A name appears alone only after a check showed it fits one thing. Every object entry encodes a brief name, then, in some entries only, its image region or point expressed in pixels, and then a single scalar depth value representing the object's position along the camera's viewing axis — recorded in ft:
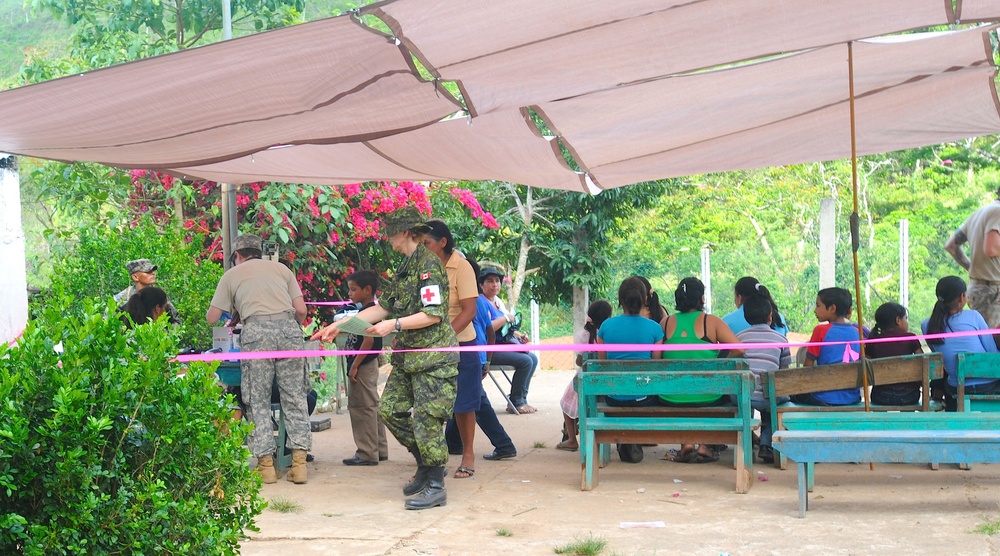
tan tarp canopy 15.90
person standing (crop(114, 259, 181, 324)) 24.22
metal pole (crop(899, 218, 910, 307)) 40.19
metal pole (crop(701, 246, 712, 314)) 45.29
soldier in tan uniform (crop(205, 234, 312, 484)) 21.52
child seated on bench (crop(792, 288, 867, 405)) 22.15
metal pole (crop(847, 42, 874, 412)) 19.90
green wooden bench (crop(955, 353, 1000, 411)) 20.72
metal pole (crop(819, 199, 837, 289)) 40.55
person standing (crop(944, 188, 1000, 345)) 23.54
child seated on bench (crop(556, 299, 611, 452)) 25.50
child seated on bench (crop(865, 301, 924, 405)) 21.53
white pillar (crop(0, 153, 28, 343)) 24.71
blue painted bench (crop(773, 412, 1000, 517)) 16.47
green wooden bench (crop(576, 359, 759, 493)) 19.51
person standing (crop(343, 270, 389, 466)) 23.61
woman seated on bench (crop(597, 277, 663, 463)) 22.95
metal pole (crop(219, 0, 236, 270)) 28.45
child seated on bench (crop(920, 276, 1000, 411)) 21.94
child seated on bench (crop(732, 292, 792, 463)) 22.40
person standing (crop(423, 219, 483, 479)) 20.16
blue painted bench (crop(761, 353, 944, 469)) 20.72
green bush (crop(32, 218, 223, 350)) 26.61
